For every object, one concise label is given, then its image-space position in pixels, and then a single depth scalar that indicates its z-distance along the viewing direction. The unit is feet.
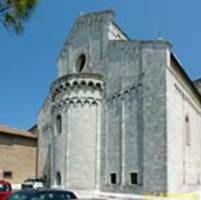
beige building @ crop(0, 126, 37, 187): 125.49
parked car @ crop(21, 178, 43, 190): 113.04
